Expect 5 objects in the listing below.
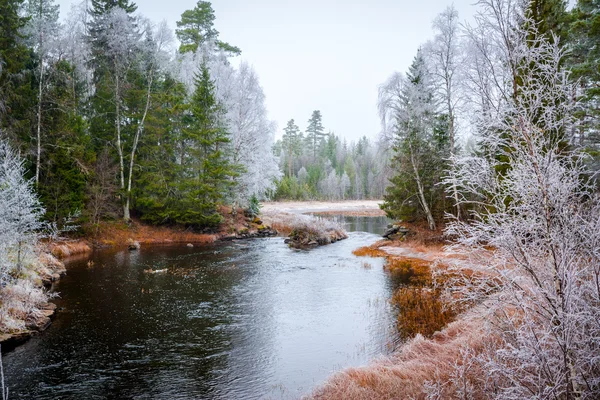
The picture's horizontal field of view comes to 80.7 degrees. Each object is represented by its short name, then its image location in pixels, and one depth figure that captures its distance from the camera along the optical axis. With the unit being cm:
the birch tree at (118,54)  2386
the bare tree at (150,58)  2539
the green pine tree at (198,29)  3575
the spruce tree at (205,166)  2570
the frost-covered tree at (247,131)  2862
